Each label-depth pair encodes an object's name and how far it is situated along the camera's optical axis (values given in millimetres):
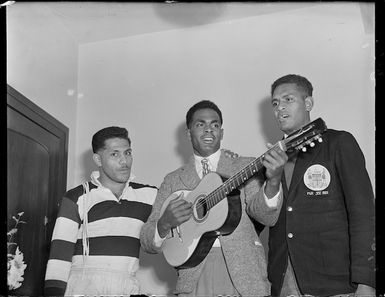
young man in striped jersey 2363
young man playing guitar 2127
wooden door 2932
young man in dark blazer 2033
